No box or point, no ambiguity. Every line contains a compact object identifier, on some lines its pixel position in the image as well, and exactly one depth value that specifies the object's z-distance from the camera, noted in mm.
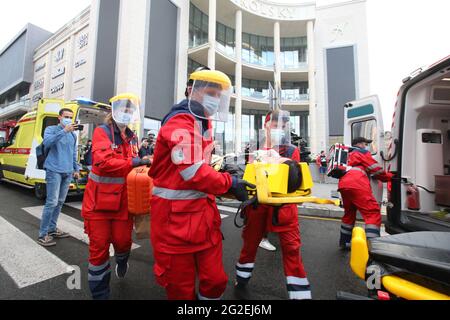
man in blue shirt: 3459
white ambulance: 3045
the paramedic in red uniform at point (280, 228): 2021
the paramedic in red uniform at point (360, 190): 3271
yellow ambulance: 6133
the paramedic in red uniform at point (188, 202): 1425
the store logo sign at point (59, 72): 20545
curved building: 14766
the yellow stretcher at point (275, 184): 1666
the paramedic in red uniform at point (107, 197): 1997
